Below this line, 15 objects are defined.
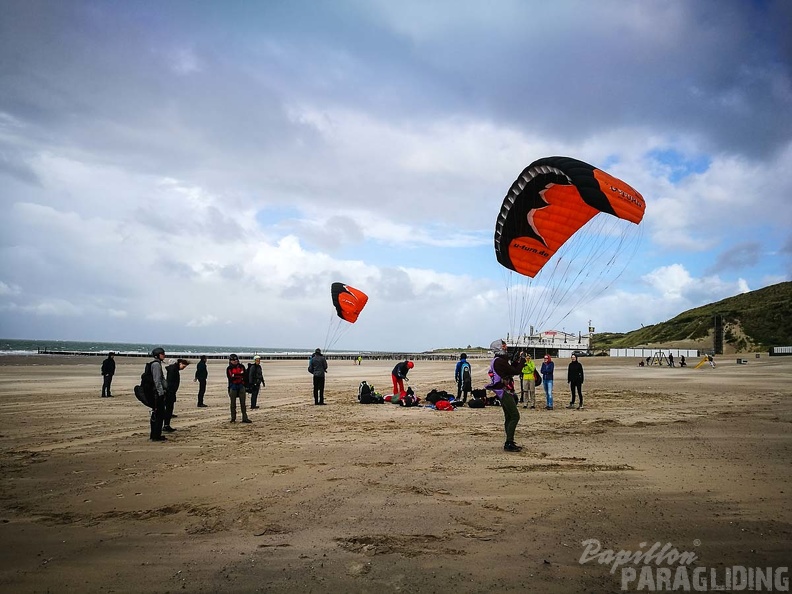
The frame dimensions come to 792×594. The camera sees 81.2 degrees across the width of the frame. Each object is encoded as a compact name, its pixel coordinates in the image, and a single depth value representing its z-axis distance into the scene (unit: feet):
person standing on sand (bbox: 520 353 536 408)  50.29
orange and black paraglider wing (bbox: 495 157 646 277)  37.32
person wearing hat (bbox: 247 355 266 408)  48.19
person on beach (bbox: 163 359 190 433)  34.17
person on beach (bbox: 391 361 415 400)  53.06
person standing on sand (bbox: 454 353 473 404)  52.42
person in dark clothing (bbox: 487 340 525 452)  27.45
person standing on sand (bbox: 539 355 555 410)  49.01
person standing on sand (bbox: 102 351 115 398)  56.85
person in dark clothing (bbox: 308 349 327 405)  52.54
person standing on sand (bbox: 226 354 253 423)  38.65
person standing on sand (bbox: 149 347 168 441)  30.75
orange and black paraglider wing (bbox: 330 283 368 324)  92.02
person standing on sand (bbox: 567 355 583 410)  49.49
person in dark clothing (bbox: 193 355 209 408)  50.31
